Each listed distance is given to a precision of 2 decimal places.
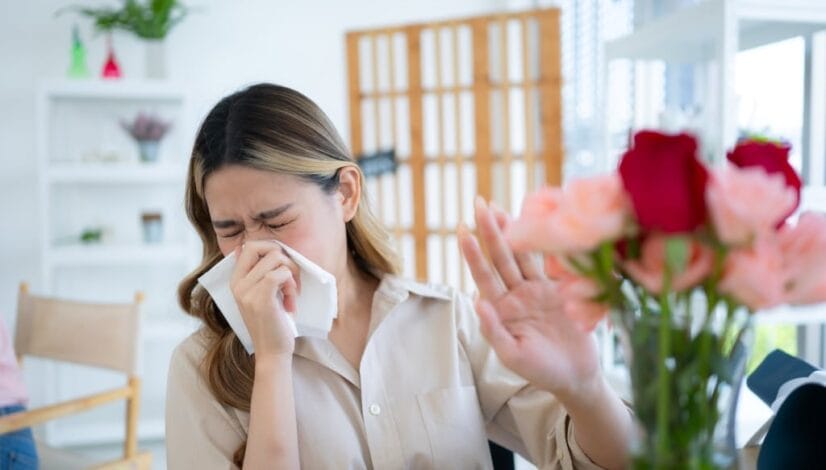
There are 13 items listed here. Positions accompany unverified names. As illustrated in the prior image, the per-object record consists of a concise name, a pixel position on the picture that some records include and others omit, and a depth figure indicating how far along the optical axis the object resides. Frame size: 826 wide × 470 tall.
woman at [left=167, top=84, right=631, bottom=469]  1.00
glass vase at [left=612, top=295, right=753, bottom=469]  0.45
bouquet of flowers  0.43
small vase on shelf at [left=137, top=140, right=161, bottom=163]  3.12
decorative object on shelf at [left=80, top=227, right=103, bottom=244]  3.13
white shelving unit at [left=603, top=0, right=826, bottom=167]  1.48
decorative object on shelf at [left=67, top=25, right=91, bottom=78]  3.06
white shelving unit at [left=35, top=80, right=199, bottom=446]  3.03
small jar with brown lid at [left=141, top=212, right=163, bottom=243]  3.12
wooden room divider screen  2.83
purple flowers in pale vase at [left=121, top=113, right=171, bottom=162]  3.11
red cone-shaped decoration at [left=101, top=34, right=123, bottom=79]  3.09
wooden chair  1.84
